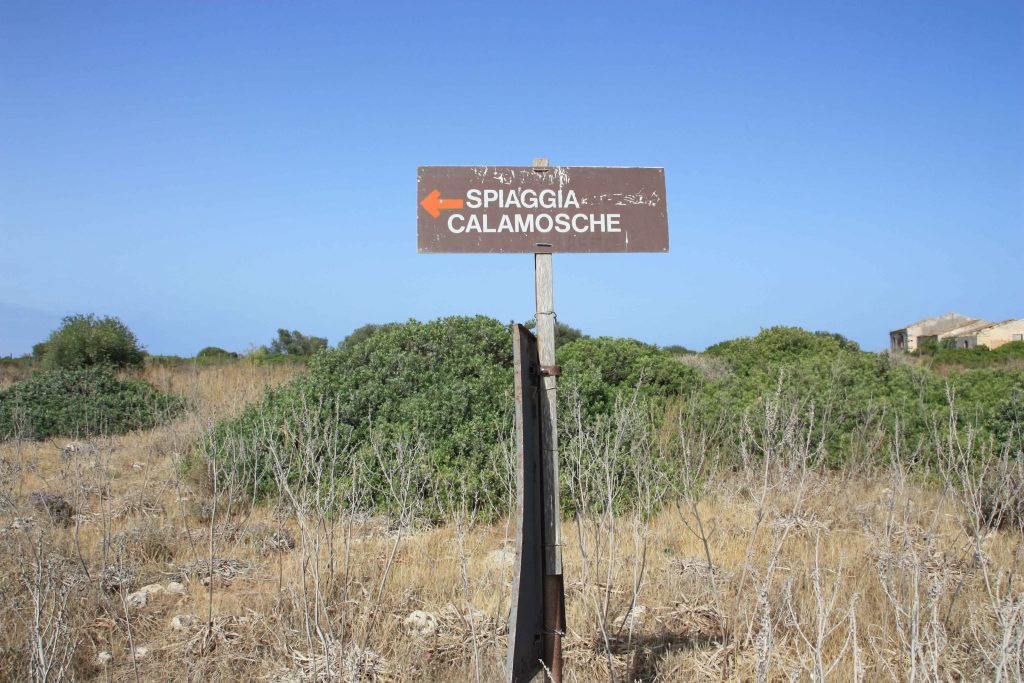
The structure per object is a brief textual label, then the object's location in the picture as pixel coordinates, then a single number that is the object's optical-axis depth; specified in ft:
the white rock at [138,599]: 16.74
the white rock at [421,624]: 14.80
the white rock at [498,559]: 18.19
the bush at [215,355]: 70.52
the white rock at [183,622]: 15.28
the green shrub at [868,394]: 26.76
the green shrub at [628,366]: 30.42
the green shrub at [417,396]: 23.58
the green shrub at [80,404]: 37.27
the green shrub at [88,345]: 54.75
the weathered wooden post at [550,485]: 9.69
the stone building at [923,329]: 152.29
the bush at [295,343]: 105.91
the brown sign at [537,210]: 11.59
